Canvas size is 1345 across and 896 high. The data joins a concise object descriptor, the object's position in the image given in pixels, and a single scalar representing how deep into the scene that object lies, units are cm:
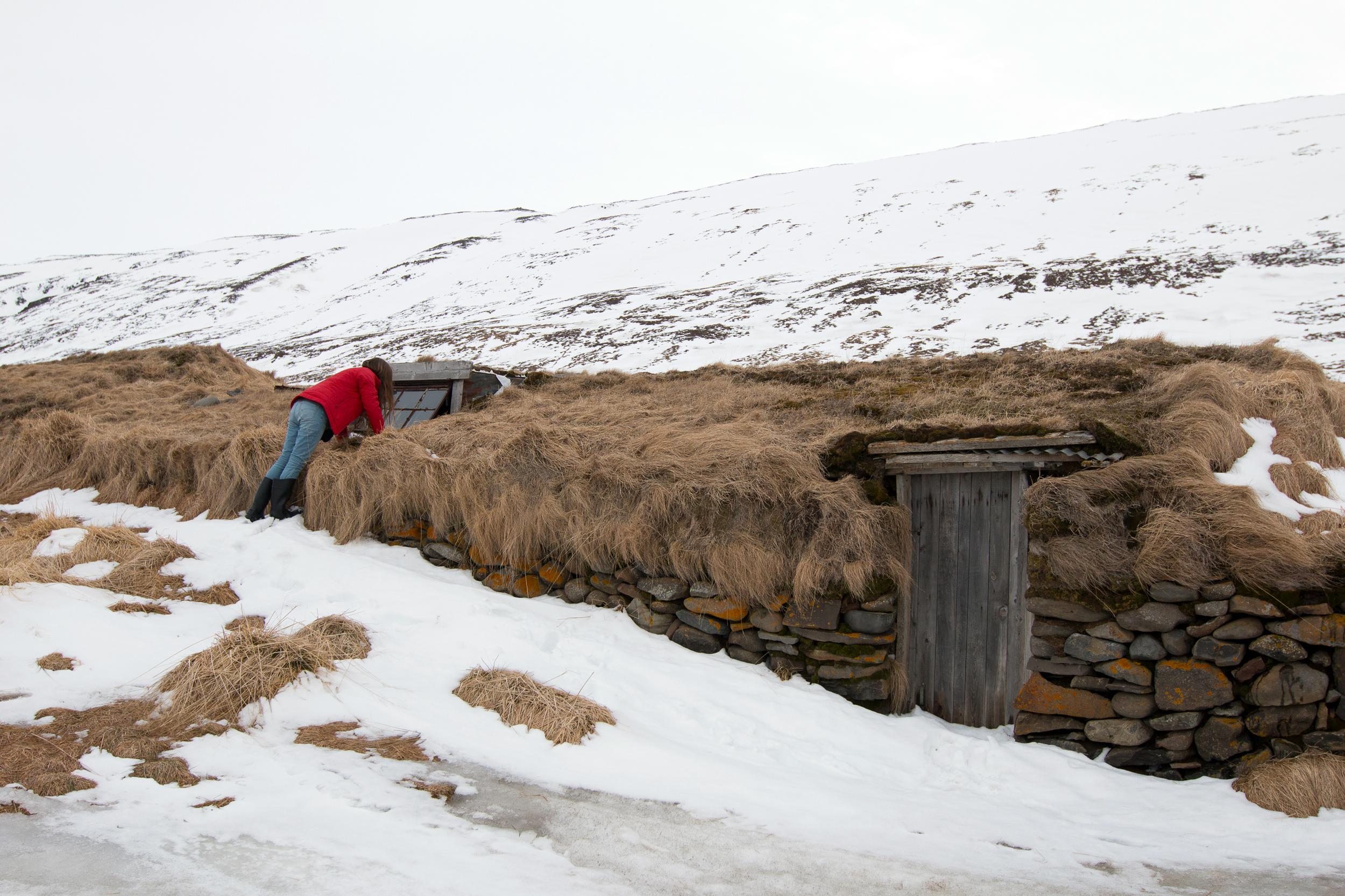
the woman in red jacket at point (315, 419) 684
